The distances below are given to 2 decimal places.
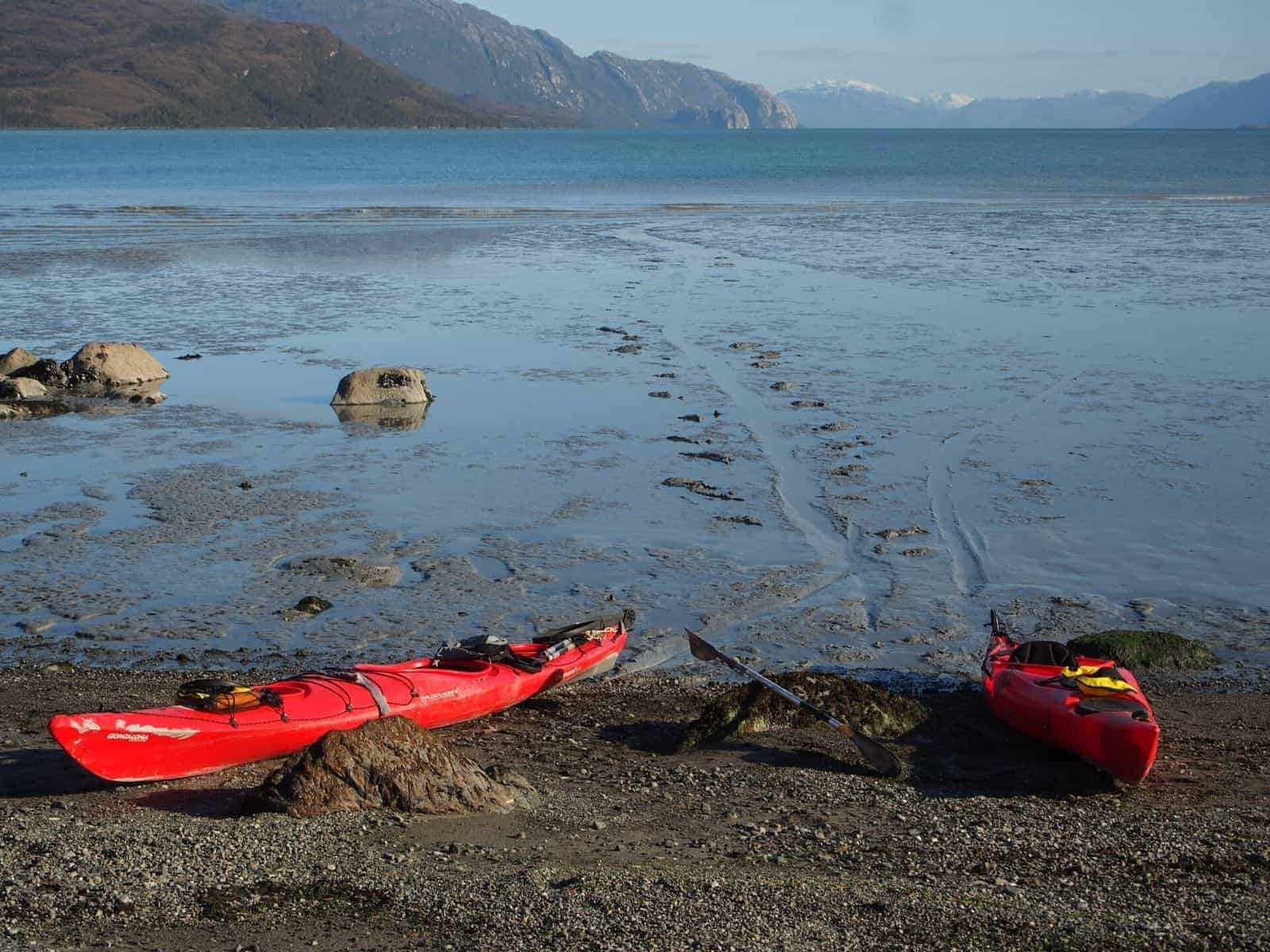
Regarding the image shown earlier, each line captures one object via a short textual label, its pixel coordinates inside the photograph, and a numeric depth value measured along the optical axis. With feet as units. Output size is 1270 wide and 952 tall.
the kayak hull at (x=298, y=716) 25.44
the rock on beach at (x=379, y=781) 24.44
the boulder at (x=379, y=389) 61.62
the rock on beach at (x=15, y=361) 65.51
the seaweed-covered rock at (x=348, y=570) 39.24
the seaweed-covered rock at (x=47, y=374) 64.85
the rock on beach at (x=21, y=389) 62.13
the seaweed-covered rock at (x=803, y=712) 29.68
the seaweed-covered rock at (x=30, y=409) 60.18
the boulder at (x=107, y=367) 65.10
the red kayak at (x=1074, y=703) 26.76
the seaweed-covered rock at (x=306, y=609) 36.55
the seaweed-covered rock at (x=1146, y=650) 33.27
